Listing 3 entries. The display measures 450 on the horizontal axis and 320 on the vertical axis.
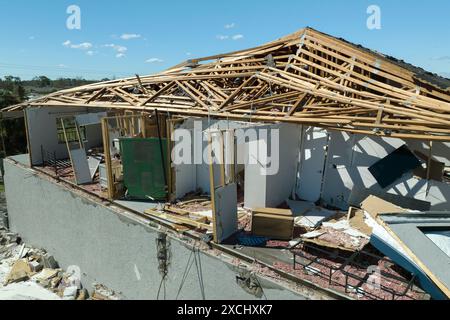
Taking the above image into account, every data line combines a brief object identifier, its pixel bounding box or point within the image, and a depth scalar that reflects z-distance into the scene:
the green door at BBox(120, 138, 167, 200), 10.52
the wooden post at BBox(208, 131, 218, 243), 7.31
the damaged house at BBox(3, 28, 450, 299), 6.54
